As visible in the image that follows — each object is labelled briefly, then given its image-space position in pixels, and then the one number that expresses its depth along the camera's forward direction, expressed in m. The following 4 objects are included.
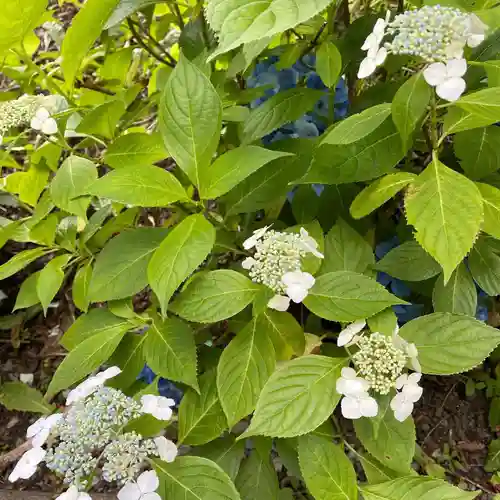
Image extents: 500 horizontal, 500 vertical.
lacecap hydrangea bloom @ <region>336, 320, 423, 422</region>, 0.78
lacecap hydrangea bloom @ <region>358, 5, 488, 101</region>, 0.64
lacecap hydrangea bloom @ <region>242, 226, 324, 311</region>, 0.80
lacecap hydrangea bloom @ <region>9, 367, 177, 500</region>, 0.72
